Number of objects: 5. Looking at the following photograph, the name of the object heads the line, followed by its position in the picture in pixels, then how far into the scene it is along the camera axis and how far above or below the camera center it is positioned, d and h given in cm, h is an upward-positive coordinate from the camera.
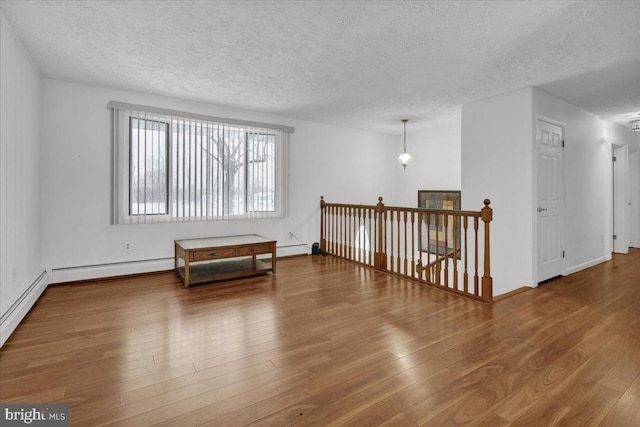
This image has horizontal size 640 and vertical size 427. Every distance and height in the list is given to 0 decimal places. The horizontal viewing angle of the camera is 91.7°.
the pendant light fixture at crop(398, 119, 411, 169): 572 +106
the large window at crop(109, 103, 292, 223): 416 +70
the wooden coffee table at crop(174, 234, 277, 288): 386 -53
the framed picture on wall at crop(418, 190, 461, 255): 590 +21
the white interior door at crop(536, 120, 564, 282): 401 +21
